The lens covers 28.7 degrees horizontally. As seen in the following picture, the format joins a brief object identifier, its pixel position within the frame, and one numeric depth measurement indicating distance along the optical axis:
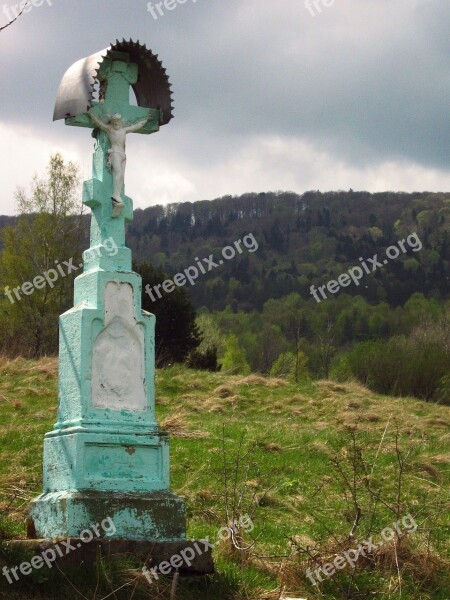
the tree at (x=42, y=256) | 34.31
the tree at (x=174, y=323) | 31.76
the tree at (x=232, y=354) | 50.22
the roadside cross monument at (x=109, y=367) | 6.88
